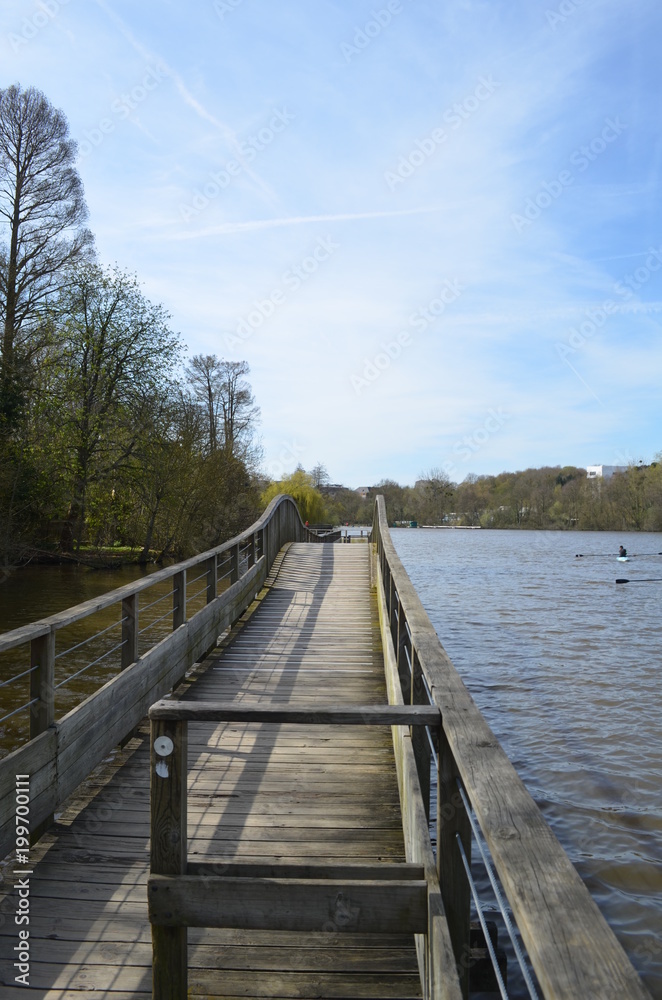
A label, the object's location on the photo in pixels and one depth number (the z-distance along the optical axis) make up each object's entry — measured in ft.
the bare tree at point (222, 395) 133.90
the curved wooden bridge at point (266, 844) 5.08
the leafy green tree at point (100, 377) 73.51
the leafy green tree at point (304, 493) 160.76
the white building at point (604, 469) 508.53
